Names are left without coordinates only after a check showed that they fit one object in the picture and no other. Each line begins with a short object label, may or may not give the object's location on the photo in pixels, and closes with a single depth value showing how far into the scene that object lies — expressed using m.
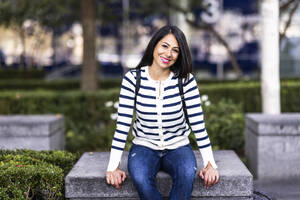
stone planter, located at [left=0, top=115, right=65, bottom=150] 5.49
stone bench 3.37
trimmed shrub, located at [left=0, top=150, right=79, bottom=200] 3.29
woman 3.29
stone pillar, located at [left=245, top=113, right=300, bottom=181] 5.26
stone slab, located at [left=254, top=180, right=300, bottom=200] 4.83
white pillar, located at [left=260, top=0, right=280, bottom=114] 6.23
